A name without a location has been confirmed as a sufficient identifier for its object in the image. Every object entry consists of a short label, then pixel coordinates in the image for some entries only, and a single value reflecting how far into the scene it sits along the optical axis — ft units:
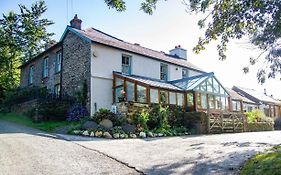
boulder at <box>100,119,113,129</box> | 35.71
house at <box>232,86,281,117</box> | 92.52
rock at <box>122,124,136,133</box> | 35.11
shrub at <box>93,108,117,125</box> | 37.05
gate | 44.11
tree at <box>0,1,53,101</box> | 75.37
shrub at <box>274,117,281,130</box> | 73.21
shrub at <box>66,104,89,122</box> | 44.07
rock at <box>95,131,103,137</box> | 32.41
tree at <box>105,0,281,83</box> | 18.24
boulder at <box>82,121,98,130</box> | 34.79
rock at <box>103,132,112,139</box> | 32.21
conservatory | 44.04
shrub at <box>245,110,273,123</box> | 55.30
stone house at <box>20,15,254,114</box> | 45.10
